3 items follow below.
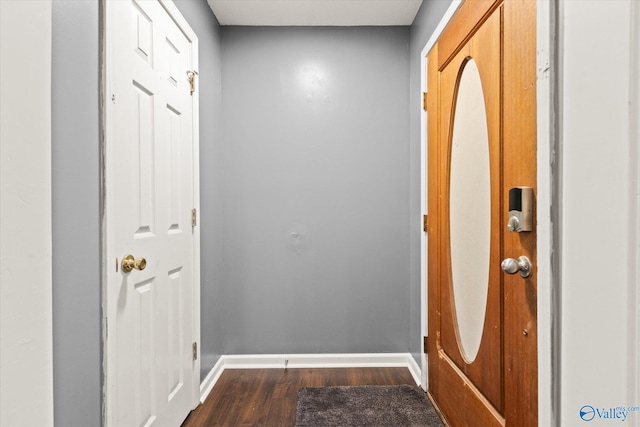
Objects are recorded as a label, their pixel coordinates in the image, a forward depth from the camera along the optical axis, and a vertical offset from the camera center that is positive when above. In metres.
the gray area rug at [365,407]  1.88 -1.10
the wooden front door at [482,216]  1.13 -0.02
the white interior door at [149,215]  1.23 -0.01
